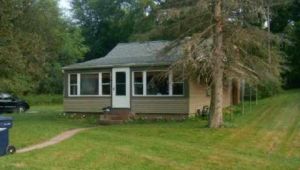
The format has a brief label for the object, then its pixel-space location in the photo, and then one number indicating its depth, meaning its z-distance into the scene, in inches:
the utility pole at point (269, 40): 783.7
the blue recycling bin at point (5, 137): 529.7
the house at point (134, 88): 979.9
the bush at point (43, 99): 1999.0
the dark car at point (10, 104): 1411.2
